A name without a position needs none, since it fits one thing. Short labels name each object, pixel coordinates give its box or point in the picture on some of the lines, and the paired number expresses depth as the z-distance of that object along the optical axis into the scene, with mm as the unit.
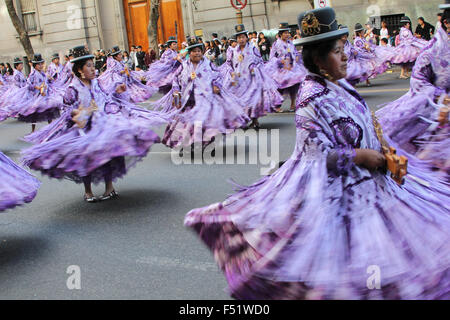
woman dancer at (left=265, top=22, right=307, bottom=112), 13141
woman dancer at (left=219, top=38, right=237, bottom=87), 12062
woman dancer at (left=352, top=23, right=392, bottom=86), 15562
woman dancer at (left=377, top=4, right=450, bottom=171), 5020
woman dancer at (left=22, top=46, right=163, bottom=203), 6199
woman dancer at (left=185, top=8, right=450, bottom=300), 2709
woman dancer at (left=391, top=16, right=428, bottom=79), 16297
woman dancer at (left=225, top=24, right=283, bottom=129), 11297
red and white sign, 16297
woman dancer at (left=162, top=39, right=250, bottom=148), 8469
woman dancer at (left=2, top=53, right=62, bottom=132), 13878
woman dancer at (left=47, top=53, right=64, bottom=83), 20609
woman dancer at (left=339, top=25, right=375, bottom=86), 14555
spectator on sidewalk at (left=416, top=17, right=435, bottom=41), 18312
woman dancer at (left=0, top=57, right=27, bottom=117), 14453
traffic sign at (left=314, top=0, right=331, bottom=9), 12980
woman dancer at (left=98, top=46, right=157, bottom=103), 16094
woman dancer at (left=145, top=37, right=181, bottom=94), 15141
